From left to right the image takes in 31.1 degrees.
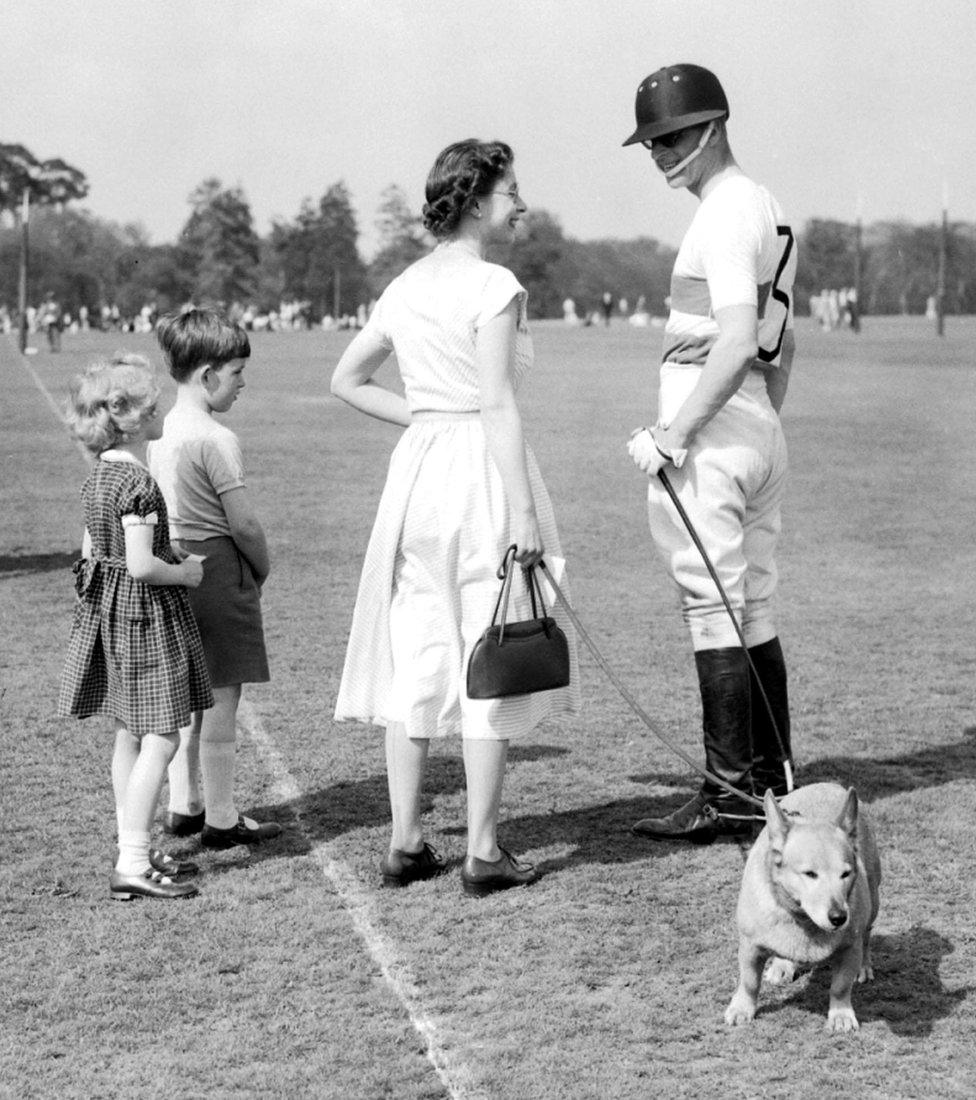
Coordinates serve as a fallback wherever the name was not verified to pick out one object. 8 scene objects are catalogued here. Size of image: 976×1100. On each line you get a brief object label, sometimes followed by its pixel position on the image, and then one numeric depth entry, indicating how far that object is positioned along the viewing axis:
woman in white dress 4.93
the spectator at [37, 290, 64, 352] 57.60
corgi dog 3.90
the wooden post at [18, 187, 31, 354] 56.19
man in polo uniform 5.33
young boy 5.45
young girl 5.05
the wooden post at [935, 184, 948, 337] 64.00
